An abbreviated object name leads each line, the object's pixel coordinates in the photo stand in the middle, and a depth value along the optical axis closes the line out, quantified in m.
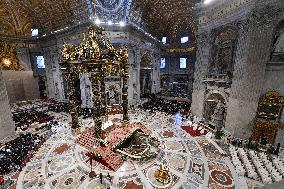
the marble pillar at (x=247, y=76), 11.79
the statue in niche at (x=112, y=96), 21.50
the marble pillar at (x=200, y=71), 16.58
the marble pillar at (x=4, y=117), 13.15
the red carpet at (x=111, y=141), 10.22
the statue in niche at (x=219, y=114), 15.20
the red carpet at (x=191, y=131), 14.88
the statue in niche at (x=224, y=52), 14.90
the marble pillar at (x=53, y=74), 24.48
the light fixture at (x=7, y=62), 23.87
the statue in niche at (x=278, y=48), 12.17
